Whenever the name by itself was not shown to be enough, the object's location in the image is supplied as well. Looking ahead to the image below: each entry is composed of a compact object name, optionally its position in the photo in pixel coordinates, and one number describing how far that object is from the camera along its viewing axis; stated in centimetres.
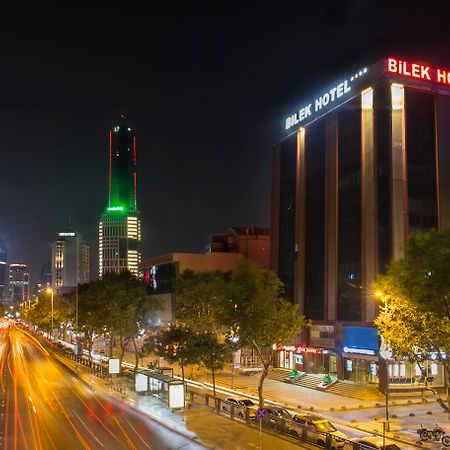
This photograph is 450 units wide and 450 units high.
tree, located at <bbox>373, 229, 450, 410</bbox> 2700
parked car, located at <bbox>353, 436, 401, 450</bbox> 2801
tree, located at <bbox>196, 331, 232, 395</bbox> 5075
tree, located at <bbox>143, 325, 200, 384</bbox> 5109
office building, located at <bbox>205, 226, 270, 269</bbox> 11769
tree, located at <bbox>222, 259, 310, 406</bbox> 4178
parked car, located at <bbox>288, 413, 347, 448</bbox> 3096
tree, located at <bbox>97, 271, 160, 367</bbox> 6969
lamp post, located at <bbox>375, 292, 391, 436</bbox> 3183
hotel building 6191
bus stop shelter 4394
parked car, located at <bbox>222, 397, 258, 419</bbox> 3922
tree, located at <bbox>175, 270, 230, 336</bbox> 6438
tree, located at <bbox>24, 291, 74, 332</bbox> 13670
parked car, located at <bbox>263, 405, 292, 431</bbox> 3559
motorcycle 3666
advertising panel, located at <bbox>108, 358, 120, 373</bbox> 6531
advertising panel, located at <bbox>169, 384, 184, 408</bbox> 4378
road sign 2918
